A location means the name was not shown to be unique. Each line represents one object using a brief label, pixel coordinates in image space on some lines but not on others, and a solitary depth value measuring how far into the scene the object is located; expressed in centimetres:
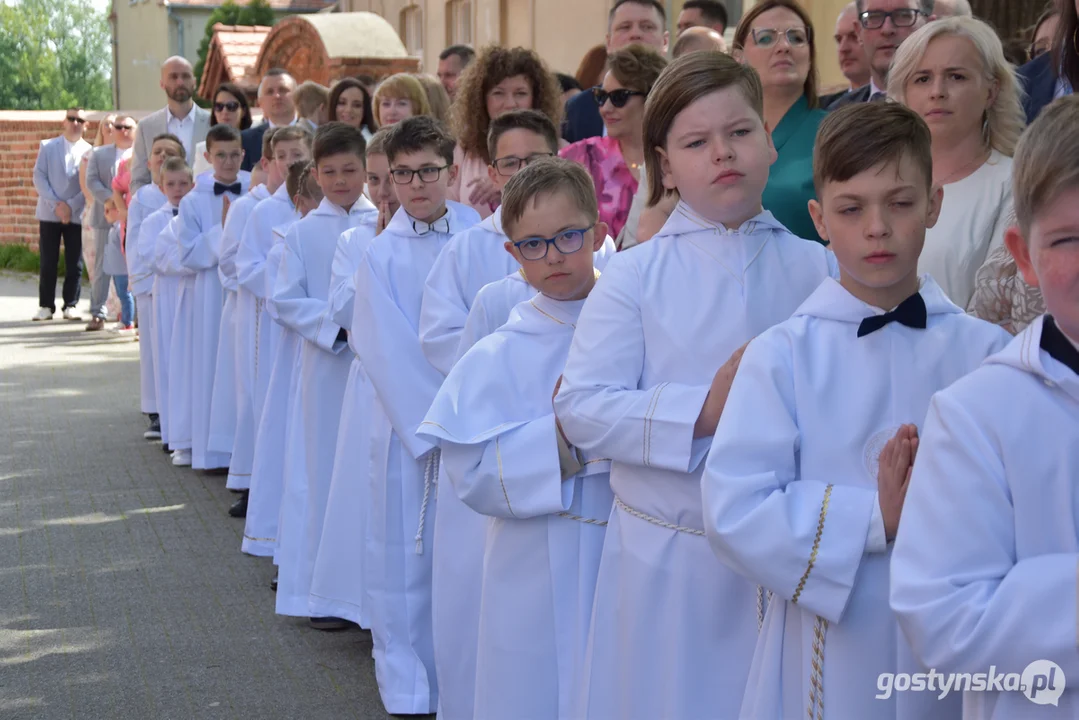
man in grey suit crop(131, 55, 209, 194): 1241
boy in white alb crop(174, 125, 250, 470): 951
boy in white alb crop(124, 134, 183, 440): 1091
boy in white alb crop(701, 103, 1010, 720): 247
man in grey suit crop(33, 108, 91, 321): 1842
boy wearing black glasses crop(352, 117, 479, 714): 500
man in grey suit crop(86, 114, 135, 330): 1641
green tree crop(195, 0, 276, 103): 3272
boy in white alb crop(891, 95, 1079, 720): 195
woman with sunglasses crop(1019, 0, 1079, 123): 357
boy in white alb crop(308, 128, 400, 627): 557
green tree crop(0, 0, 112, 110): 7031
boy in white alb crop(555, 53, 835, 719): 301
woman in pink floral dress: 491
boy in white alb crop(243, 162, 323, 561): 713
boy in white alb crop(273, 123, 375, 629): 612
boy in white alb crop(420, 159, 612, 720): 352
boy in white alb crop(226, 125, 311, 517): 794
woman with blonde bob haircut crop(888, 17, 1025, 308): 353
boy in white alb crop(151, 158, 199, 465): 978
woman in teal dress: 432
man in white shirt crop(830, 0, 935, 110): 457
